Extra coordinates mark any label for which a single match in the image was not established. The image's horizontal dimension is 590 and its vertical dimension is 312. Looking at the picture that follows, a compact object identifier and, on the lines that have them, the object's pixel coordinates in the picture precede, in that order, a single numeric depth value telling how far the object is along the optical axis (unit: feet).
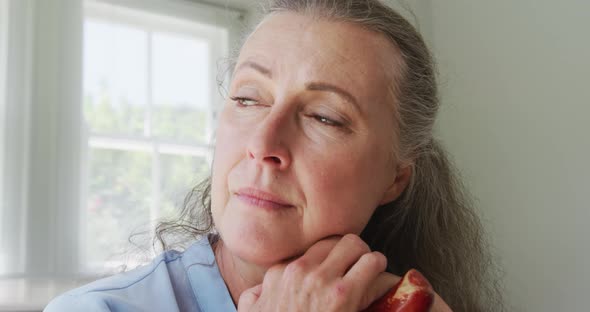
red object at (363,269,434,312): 2.47
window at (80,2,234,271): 8.31
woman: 3.01
